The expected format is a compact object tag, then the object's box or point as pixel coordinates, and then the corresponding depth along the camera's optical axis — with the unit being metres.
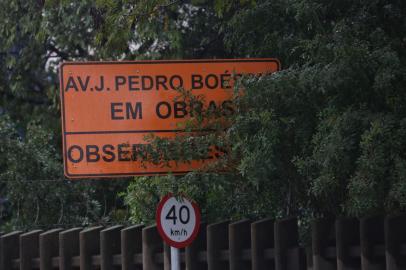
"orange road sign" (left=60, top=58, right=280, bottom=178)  17.12
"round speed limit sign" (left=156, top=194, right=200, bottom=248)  16.16
